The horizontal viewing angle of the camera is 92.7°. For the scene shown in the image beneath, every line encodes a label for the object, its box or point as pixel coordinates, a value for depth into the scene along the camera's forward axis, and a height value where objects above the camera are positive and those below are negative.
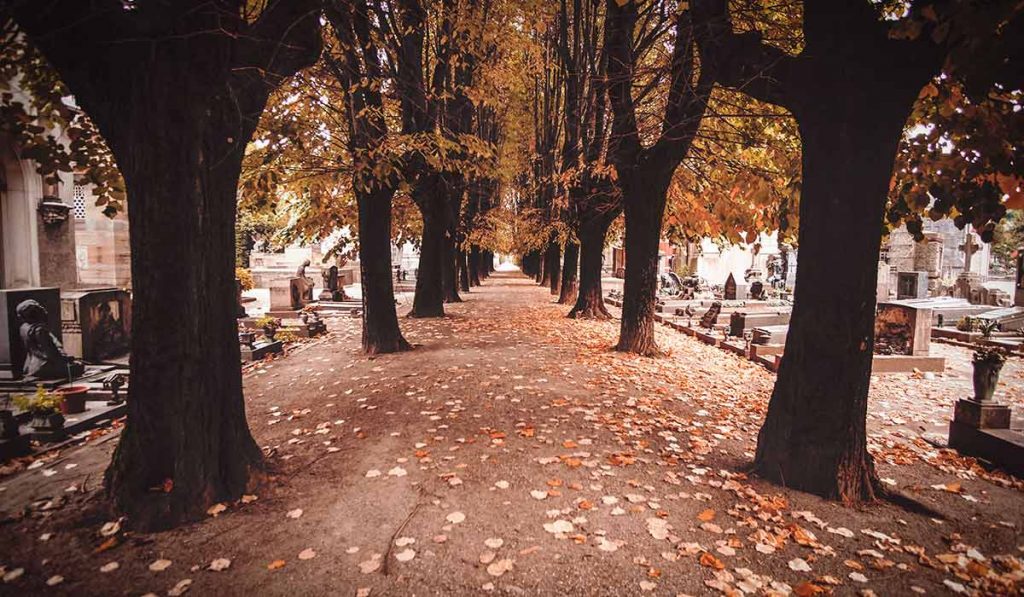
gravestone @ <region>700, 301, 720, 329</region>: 13.94 -1.22
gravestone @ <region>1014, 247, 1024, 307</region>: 14.88 -0.35
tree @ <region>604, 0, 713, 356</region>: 8.16 +1.75
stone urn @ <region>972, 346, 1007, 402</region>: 5.18 -1.00
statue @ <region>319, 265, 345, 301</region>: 19.77 -0.92
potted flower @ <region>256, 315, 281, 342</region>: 11.25 -1.35
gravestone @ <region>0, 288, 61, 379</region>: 7.65 -1.11
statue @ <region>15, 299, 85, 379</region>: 7.59 -1.29
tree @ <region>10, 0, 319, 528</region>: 3.27 +0.56
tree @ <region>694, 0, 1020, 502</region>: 3.55 +0.51
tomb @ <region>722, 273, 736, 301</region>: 20.41 -0.66
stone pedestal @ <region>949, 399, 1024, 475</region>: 4.80 -1.63
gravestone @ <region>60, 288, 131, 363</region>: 9.03 -1.13
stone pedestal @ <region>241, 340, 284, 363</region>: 9.75 -1.73
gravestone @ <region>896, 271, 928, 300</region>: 19.27 -0.35
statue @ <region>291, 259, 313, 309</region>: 17.02 -0.82
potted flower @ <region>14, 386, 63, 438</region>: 5.45 -1.67
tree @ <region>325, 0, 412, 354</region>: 7.74 +1.52
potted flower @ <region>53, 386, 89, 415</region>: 6.16 -1.71
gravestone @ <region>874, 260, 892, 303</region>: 19.95 -0.23
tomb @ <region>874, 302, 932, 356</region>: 9.77 -1.08
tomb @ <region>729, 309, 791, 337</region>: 12.66 -1.19
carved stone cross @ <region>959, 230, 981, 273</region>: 22.14 +1.32
